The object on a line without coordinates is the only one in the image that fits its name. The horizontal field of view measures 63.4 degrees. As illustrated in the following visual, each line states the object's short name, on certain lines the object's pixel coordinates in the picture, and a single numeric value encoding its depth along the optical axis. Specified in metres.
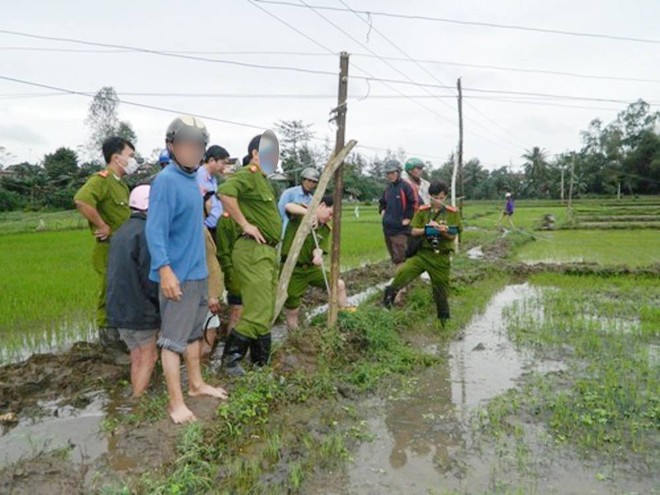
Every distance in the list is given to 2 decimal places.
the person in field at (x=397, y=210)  6.86
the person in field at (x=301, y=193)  5.18
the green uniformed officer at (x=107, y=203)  4.25
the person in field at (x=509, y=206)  22.25
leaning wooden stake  4.77
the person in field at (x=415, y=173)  6.86
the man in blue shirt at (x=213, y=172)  5.03
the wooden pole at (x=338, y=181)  4.98
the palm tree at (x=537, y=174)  57.81
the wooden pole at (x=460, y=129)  19.81
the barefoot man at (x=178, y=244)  2.93
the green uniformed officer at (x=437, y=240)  5.94
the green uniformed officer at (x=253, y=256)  3.93
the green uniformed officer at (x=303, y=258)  5.16
